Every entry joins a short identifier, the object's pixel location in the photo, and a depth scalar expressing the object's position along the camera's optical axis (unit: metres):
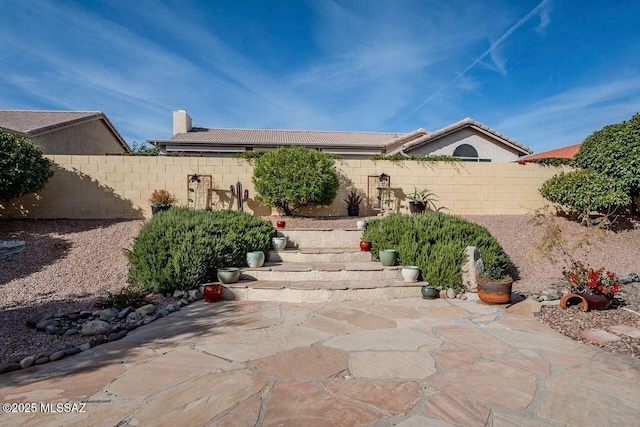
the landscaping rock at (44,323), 3.23
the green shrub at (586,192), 7.55
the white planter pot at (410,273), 4.69
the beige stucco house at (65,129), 11.01
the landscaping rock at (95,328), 3.12
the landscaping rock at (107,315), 3.53
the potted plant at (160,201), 7.90
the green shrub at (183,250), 4.44
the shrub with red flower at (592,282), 3.90
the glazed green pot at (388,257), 5.12
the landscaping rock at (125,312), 3.62
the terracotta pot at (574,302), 3.80
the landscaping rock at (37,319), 3.35
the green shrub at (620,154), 7.51
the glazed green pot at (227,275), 4.46
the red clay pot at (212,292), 4.23
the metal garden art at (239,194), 8.70
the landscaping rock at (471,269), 4.68
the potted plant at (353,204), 9.03
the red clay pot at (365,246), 5.92
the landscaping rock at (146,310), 3.74
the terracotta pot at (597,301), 3.82
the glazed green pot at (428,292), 4.42
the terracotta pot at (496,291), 4.13
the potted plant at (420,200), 8.91
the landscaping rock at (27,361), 2.41
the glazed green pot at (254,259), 5.06
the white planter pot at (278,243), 5.98
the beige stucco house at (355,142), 14.52
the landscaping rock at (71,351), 2.62
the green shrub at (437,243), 4.77
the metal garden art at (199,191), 8.52
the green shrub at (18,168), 6.52
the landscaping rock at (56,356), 2.54
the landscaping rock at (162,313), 3.67
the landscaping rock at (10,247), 5.63
